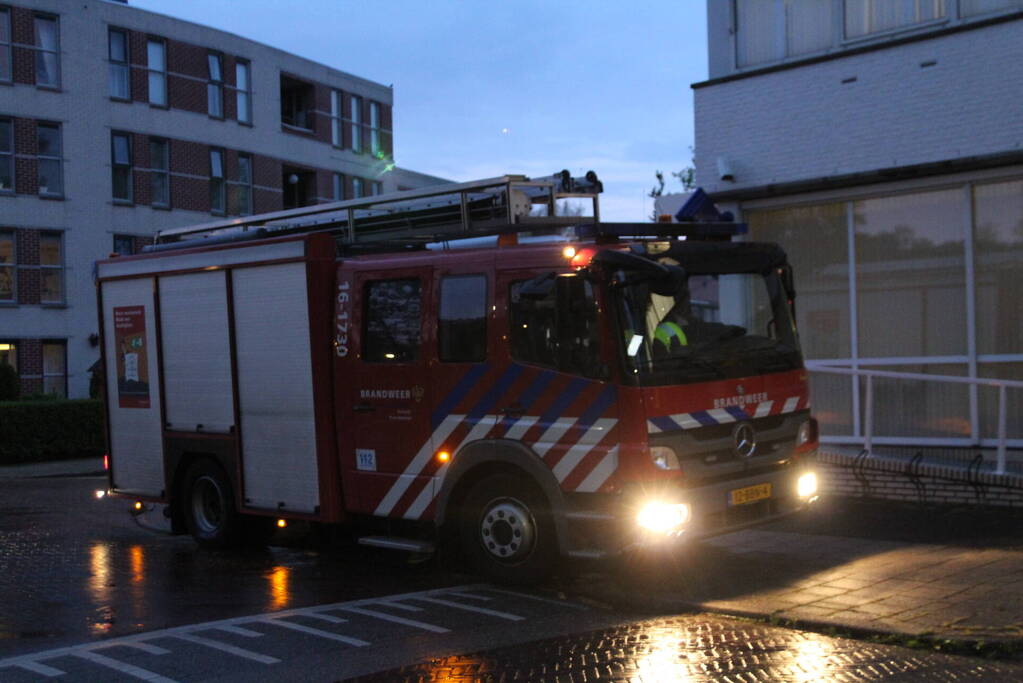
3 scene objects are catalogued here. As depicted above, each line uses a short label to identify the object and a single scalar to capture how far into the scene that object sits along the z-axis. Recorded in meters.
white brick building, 11.93
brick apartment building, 34.47
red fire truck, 8.20
